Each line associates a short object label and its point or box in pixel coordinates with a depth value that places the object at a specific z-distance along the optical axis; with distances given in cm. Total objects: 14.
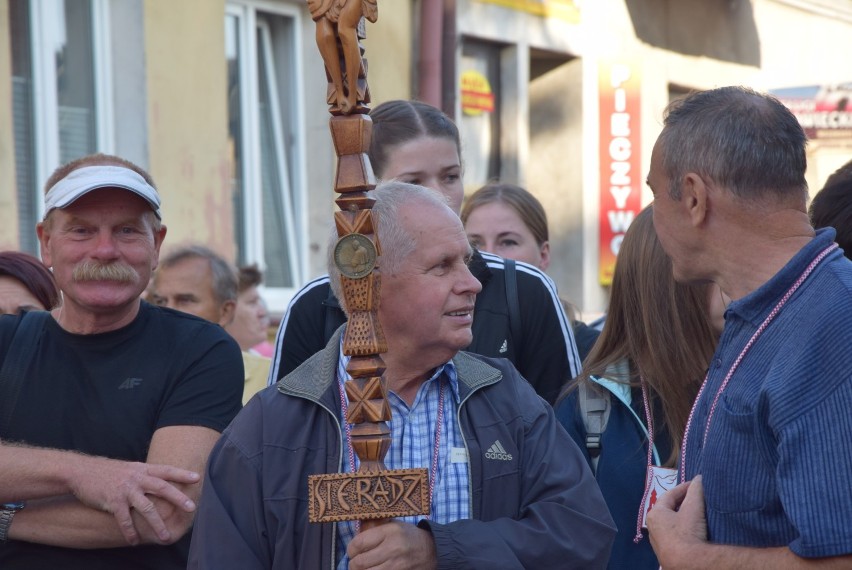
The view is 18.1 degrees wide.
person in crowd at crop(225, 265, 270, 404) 1522
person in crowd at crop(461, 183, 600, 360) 1151
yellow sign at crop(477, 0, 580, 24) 2662
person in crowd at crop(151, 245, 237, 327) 1307
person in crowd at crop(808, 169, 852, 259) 787
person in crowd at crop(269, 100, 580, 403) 819
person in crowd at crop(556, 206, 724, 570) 774
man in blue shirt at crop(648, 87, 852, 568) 498
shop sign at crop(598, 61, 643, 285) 2933
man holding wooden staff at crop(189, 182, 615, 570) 620
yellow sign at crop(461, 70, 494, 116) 2575
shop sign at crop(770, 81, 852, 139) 2739
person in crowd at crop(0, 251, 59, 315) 1000
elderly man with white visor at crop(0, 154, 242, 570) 708
